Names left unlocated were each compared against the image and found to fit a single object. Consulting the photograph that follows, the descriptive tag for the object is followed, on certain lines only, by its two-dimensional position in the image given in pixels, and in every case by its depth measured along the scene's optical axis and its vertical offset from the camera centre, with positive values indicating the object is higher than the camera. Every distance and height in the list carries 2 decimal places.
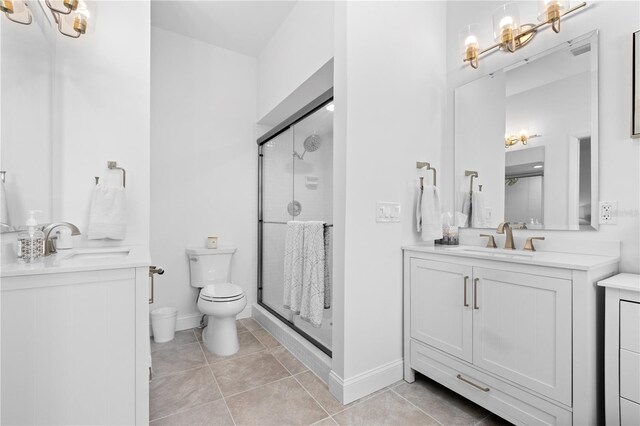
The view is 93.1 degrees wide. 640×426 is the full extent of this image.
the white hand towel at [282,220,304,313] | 2.35 -0.42
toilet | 2.24 -0.75
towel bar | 2.22 -0.10
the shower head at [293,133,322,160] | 2.66 +0.61
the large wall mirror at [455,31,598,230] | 1.62 +0.43
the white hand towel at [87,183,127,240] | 1.77 -0.02
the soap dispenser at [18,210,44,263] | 1.21 -0.13
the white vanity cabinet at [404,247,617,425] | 1.23 -0.57
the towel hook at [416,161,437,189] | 2.09 +0.32
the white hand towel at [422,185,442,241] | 1.99 -0.01
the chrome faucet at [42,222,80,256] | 1.39 -0.12
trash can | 2.52 -0.95
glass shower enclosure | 2.31 +0.18
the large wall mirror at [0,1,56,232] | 1.19 +0.43
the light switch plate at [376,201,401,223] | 1.87 +0.00
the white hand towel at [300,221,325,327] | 2.13 -0.47
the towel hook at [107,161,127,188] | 1.86 +0.27
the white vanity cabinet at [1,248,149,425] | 0.99 -0.47
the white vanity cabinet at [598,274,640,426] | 1.14 -0.54
